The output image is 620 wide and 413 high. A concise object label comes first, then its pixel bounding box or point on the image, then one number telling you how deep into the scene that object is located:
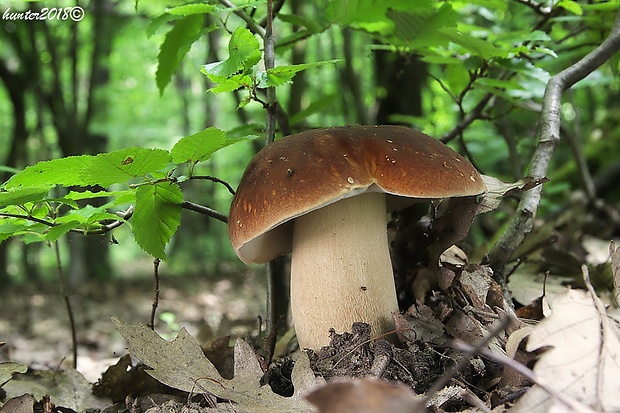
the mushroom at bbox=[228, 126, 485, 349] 0.41
